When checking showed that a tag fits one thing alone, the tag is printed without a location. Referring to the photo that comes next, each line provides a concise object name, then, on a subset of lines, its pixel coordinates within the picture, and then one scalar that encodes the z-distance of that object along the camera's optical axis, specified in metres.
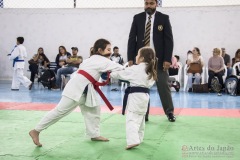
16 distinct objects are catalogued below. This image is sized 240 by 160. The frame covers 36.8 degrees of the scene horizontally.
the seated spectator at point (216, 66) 10.99
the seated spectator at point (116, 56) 13.00
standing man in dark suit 5.57
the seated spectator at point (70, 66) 11.81
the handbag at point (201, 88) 11.02
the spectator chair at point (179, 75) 11.72
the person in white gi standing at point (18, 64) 10.95
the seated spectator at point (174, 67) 11.04
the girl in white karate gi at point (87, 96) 3.86
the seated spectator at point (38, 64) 13.42
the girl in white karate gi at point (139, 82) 3.89
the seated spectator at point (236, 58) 11.79
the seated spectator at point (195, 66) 11.25
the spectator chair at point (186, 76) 11.40
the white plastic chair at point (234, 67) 11.19
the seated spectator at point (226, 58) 11.97
